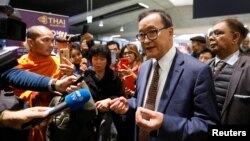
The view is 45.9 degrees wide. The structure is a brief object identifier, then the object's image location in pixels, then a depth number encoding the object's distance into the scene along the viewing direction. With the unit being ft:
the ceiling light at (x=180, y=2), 35.62
